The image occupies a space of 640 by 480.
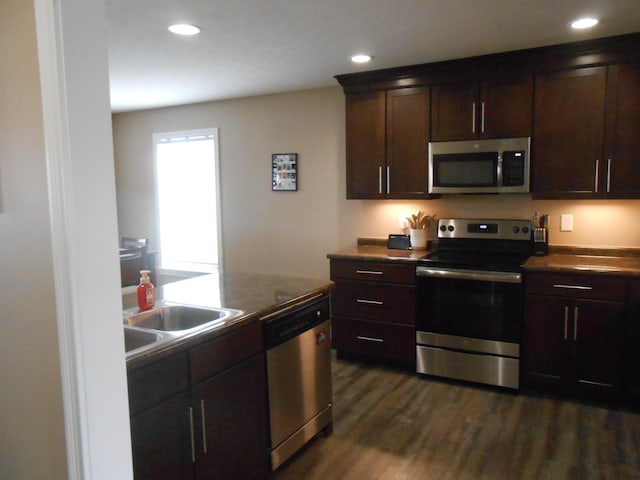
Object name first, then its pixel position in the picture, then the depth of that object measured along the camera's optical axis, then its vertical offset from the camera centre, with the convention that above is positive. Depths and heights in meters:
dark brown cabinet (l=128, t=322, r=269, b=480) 1.62 -0.78
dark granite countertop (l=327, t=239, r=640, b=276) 3.04 -0.42
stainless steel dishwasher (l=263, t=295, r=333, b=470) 2.29 -0.86
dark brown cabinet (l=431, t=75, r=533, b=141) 3.42 +0.66
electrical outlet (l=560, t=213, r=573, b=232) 3.59 -0.17
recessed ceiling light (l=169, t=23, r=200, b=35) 2.73 +1.01
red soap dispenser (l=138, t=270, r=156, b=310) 2.23 -0.40
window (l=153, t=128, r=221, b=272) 5.20 +0.08
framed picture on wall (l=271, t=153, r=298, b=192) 4.66 +0.31
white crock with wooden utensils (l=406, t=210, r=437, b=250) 3.96 -0.23
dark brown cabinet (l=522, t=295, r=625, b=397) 3.04 -0.94
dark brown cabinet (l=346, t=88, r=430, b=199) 3.78 +0.47
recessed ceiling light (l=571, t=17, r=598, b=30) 2.72 +1.00
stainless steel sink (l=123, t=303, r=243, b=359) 1.85 -0.49
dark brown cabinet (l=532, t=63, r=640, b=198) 3.13 +0.43
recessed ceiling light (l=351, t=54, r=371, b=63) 3.41 +1.02
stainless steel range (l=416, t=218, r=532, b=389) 3.29 -0.76
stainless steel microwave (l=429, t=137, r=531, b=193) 3.45 +0.25
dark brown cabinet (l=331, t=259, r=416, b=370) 3.63 -0.83
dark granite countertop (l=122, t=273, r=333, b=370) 2.04 -0.45
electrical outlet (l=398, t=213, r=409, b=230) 4.18 -0.16
